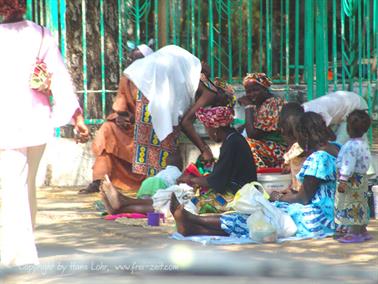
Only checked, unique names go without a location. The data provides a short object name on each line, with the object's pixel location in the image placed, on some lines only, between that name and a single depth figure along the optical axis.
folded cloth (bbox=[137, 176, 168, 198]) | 18.27
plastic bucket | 17.59
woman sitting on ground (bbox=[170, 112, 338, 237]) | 15.16
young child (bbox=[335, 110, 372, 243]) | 15.05
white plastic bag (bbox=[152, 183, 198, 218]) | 16.50
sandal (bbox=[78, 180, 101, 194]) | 20.97
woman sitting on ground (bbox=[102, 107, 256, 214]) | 15.87
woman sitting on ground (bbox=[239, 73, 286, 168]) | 18.72
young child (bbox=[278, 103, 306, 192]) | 15.89
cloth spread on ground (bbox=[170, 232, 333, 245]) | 15.02
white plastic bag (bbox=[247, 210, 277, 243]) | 14.89
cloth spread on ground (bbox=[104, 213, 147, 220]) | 17.53
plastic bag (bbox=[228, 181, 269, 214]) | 15.12
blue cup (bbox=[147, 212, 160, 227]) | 16.80
